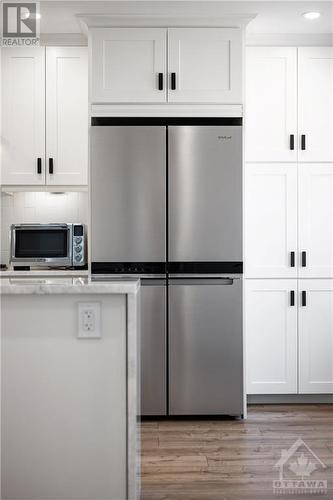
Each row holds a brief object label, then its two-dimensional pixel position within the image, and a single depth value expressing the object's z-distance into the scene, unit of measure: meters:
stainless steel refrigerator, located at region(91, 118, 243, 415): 3.16
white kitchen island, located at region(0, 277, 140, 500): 1.82
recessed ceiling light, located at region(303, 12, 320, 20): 3.15
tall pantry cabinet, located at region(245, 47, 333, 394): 3.50
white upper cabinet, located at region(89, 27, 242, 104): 3.18
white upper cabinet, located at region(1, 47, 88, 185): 3.50
